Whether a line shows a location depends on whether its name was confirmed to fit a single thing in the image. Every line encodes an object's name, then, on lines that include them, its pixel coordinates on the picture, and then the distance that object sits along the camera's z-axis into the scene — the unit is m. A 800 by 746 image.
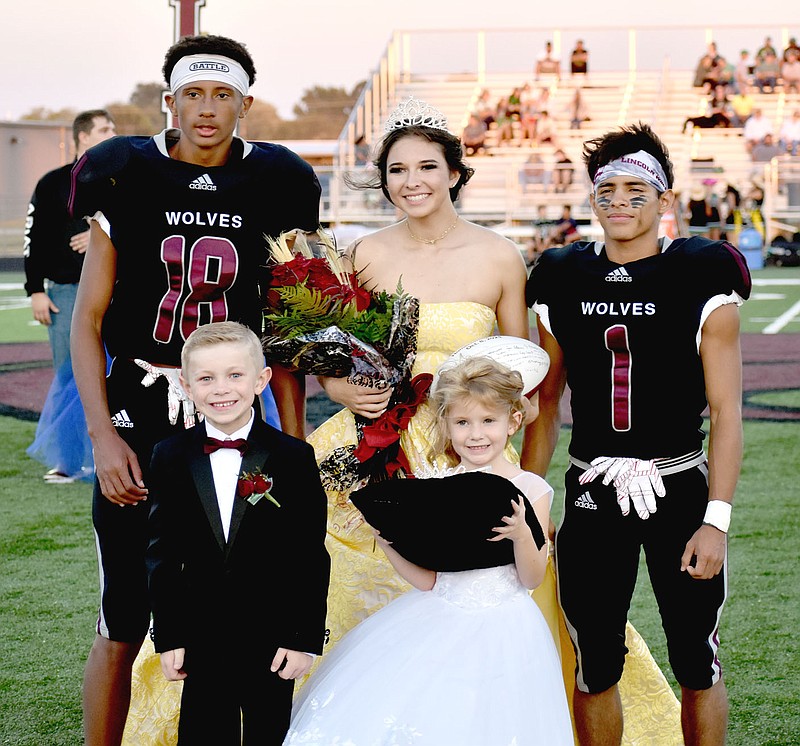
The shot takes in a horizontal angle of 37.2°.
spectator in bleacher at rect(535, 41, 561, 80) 33.41
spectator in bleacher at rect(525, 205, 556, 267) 23.44
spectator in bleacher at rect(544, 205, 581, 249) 22.94
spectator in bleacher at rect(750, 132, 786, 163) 27.84
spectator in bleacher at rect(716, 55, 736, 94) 31.61
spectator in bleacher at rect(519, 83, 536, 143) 30.48
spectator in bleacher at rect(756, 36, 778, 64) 32.09
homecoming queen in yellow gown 3.76
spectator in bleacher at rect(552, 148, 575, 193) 26.92
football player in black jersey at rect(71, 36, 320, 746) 3.40
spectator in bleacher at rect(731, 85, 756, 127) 30.08
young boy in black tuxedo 3.02
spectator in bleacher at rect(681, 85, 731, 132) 29.62
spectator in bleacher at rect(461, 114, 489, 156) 29.53
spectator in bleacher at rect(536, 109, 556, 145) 30.08
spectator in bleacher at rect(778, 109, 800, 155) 28.36
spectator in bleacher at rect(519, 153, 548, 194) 27.31
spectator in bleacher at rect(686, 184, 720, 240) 24.62
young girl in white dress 2.92
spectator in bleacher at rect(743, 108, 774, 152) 28.53
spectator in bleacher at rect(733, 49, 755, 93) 31.72
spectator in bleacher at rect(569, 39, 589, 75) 33.47
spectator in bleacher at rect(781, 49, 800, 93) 31.72
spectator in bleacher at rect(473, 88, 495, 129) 30.78
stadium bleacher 26.95
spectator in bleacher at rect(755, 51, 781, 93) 31.84
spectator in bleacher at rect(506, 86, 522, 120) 30.55
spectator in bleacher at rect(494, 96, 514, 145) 30.31
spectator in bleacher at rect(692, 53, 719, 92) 31.84
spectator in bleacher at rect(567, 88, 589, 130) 30.89
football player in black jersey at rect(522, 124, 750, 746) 3.24
